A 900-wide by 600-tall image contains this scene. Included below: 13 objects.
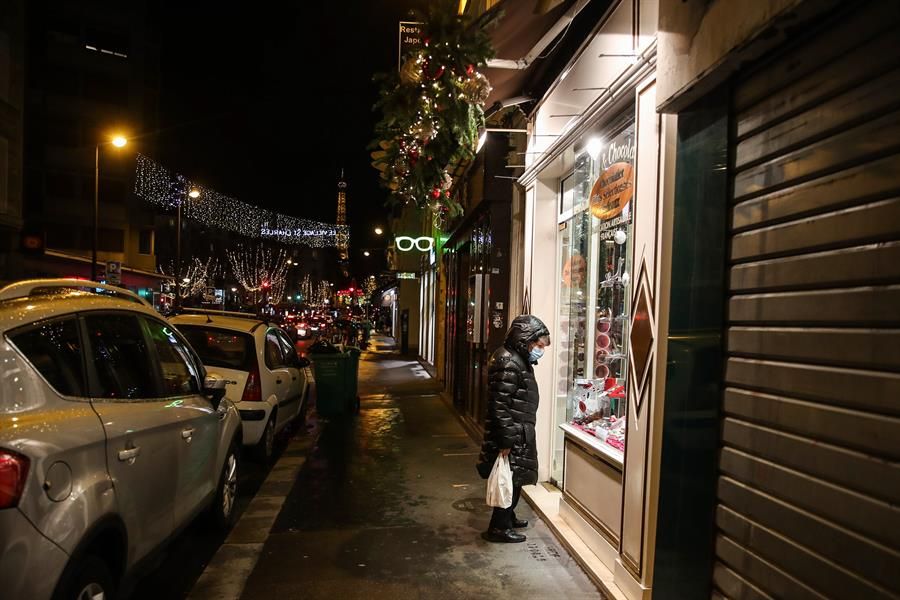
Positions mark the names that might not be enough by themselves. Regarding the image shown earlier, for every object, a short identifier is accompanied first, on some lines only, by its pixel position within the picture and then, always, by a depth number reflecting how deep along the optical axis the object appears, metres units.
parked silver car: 2.52
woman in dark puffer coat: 5.18
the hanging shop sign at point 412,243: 19.76
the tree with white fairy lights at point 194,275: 60.22
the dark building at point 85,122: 35.25
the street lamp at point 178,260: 25.49
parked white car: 7.72
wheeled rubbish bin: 11.38
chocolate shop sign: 4.96
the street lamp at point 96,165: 20.52
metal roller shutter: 2.28
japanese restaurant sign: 9.20
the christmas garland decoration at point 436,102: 5.22
